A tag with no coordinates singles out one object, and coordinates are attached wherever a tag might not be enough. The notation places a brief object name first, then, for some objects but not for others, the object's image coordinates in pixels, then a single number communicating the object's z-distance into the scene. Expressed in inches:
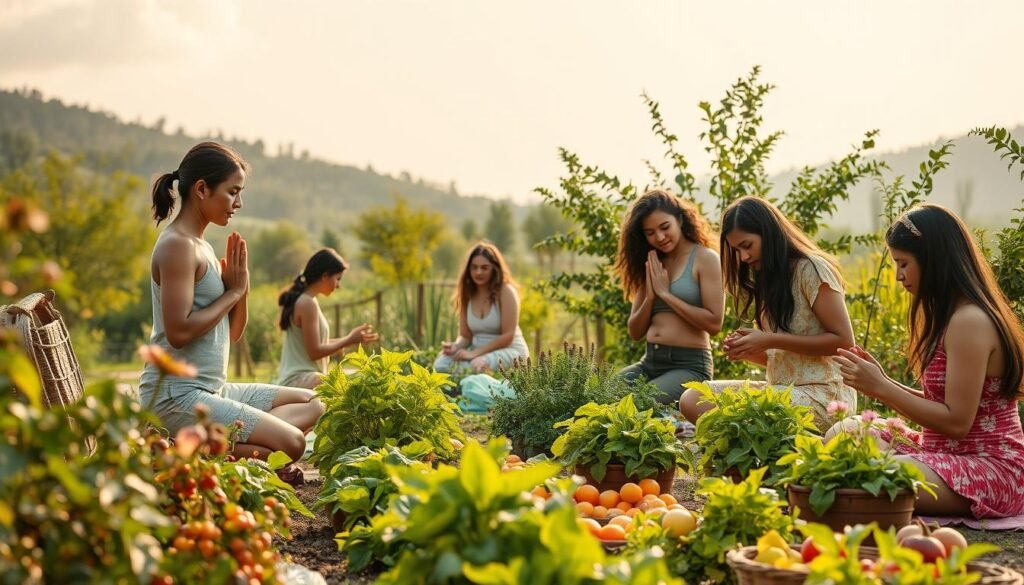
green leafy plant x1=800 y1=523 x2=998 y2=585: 80.9
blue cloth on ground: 292.8
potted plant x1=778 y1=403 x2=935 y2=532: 129.5
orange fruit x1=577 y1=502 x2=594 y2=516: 152.4
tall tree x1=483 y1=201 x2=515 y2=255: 1840.6
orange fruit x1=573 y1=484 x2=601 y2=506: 159.0
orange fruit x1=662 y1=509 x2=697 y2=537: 120.8
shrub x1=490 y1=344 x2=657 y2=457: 211.6
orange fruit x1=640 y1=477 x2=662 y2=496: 163.6
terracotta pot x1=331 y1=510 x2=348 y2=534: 147.8
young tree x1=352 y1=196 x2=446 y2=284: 861.8
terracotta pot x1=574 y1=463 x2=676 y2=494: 170.4
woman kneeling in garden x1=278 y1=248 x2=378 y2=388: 273.3
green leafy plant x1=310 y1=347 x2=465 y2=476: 179.0
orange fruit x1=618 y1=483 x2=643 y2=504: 159.2
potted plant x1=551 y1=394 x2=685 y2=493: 168.2
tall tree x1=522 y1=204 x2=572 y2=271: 1742.6
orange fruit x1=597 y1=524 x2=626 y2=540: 129.0
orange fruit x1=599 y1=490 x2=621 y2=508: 157.8
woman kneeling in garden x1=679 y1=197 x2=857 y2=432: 196.7
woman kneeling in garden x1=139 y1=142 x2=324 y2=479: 174.1
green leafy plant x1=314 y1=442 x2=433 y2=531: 138.3
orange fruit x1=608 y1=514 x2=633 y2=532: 139.9
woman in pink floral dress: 146.9
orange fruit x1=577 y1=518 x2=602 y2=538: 128.5
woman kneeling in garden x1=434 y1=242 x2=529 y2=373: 321.7
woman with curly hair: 246.1
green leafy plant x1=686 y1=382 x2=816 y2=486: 163.6
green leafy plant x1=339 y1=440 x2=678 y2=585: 71.3
